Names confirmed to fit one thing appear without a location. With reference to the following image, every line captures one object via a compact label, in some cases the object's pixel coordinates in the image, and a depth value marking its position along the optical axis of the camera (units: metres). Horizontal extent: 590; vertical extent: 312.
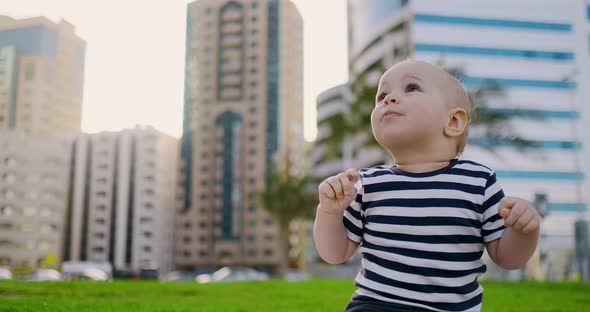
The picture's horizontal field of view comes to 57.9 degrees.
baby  1.89
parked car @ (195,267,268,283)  30.63
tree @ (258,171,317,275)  38.66
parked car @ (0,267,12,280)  15.13
